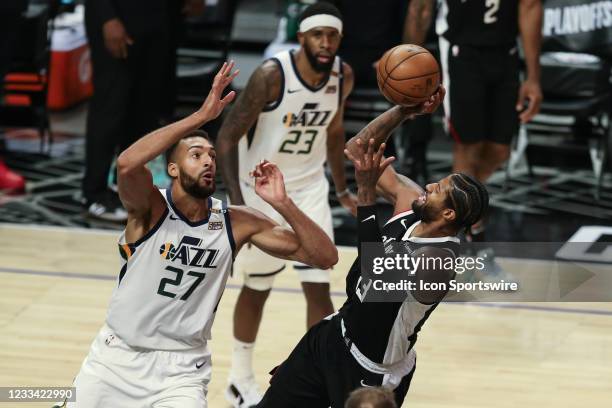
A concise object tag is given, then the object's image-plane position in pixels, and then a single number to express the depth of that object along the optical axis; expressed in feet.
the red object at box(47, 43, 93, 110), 79.91
